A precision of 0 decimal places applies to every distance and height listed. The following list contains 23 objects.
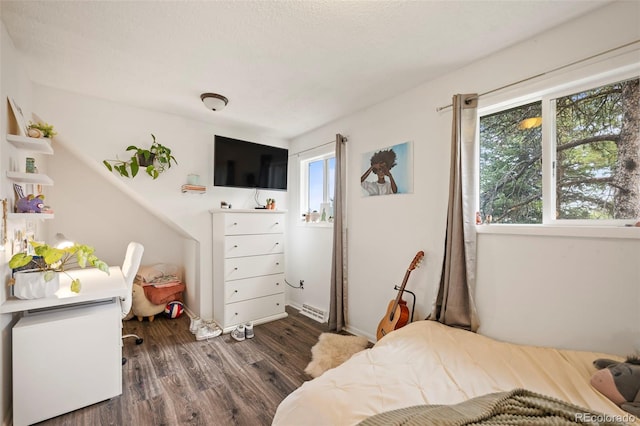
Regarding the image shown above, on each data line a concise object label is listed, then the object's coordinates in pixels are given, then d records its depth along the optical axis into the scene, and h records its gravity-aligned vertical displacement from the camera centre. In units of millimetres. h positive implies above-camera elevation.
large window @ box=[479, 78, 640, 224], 1471 +378
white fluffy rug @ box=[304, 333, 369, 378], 2176 -1227
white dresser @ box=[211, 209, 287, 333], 2910 -598
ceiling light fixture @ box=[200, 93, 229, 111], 2435 +1051
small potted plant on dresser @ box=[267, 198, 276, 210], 3492 +144
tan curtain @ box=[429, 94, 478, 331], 1907 -24
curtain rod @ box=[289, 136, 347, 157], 2955 +865
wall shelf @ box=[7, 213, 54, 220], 1630 -20
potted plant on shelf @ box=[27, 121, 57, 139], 1828 +601
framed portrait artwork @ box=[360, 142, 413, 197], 2369 +433
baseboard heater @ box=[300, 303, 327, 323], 3182 -1210
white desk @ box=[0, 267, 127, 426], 1557 -875
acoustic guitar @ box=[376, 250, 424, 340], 2197 -807
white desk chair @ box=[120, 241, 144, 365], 2135 -459
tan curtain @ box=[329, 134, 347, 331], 2896 -389
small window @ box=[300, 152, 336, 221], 3348 +415
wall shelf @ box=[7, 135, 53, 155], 1659 +453
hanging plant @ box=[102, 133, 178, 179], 2643 +535
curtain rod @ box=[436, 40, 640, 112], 1381 +887
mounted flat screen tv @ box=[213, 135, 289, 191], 3053 +616
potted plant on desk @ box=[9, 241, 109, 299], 1563 -369
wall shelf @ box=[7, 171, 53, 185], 1637 +227
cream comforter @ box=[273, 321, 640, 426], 1127 -801
